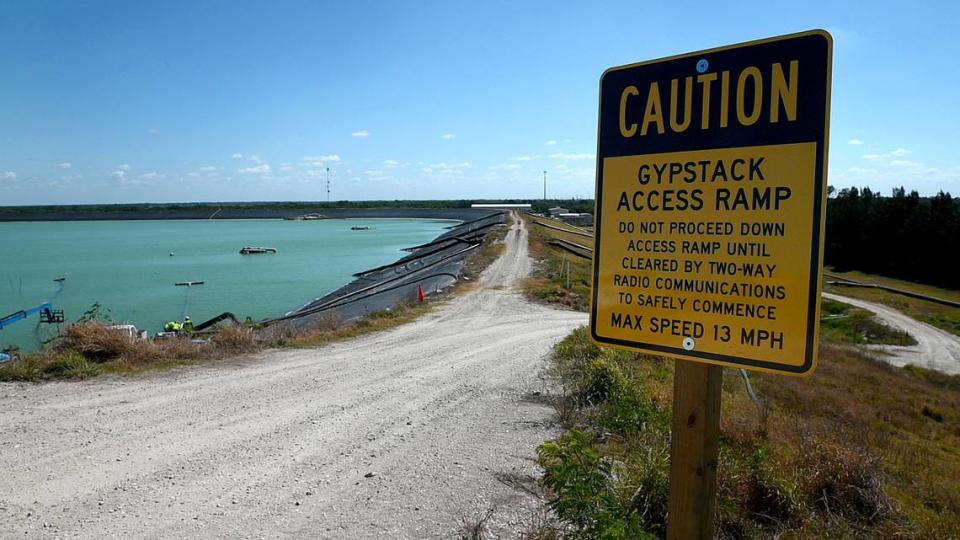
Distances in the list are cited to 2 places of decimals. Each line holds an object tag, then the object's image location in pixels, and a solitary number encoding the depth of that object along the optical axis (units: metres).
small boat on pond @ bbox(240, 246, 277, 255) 71.00
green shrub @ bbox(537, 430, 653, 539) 3.51
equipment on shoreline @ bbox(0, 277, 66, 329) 25.91
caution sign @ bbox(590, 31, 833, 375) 1.95
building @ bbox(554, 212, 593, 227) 114.75
